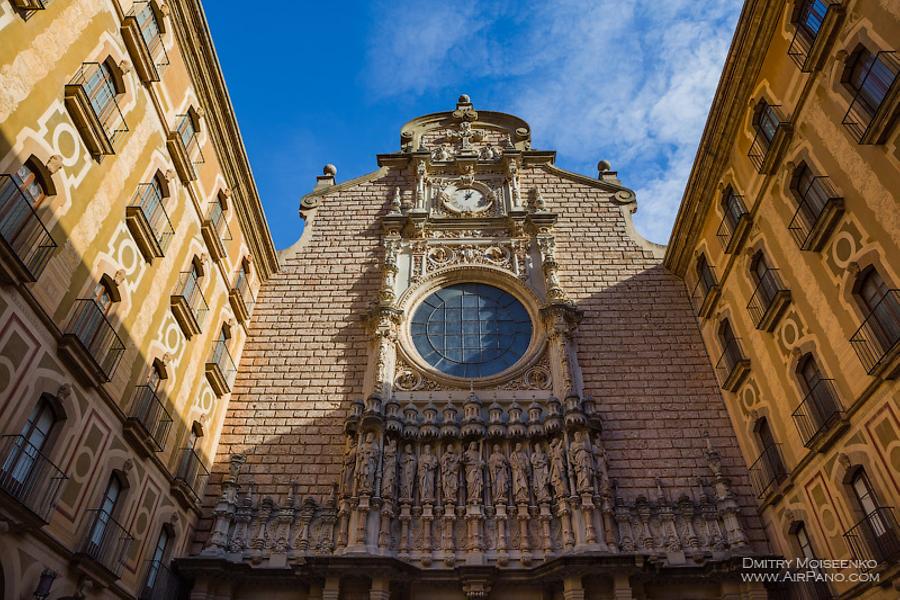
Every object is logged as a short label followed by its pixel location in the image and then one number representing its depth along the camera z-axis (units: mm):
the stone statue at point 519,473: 14094
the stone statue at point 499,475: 14070
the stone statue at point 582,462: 13812
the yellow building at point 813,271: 10086
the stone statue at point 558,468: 13984
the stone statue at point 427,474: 14195
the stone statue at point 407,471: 14305
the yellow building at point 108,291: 9000
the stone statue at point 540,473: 14117
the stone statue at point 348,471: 14230
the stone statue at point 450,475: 14141
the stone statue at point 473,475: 14078
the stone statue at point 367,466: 13953
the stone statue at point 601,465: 14086
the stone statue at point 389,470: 14086
